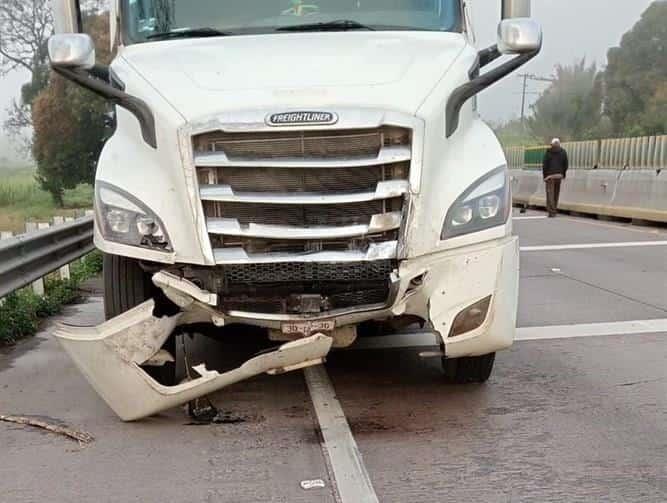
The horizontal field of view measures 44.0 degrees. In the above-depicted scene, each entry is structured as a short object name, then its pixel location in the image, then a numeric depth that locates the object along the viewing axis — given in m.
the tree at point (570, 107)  60.09
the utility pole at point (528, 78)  67.50
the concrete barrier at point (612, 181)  16.41
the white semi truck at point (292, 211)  4.11
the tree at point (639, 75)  54.56
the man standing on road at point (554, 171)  19.55
